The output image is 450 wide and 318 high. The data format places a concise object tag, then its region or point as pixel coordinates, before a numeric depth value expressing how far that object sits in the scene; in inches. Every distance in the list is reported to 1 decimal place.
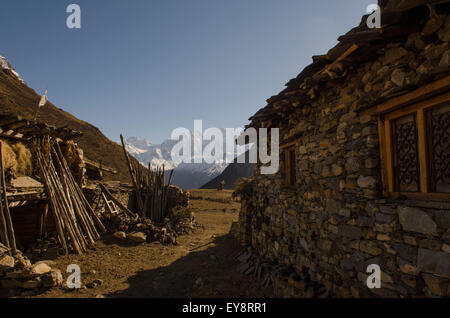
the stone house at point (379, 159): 94.5
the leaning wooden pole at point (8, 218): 225.0
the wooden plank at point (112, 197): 408.2
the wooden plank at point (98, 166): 500.9
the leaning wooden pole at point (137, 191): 462.4
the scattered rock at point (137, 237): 341.7
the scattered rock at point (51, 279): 197.8
